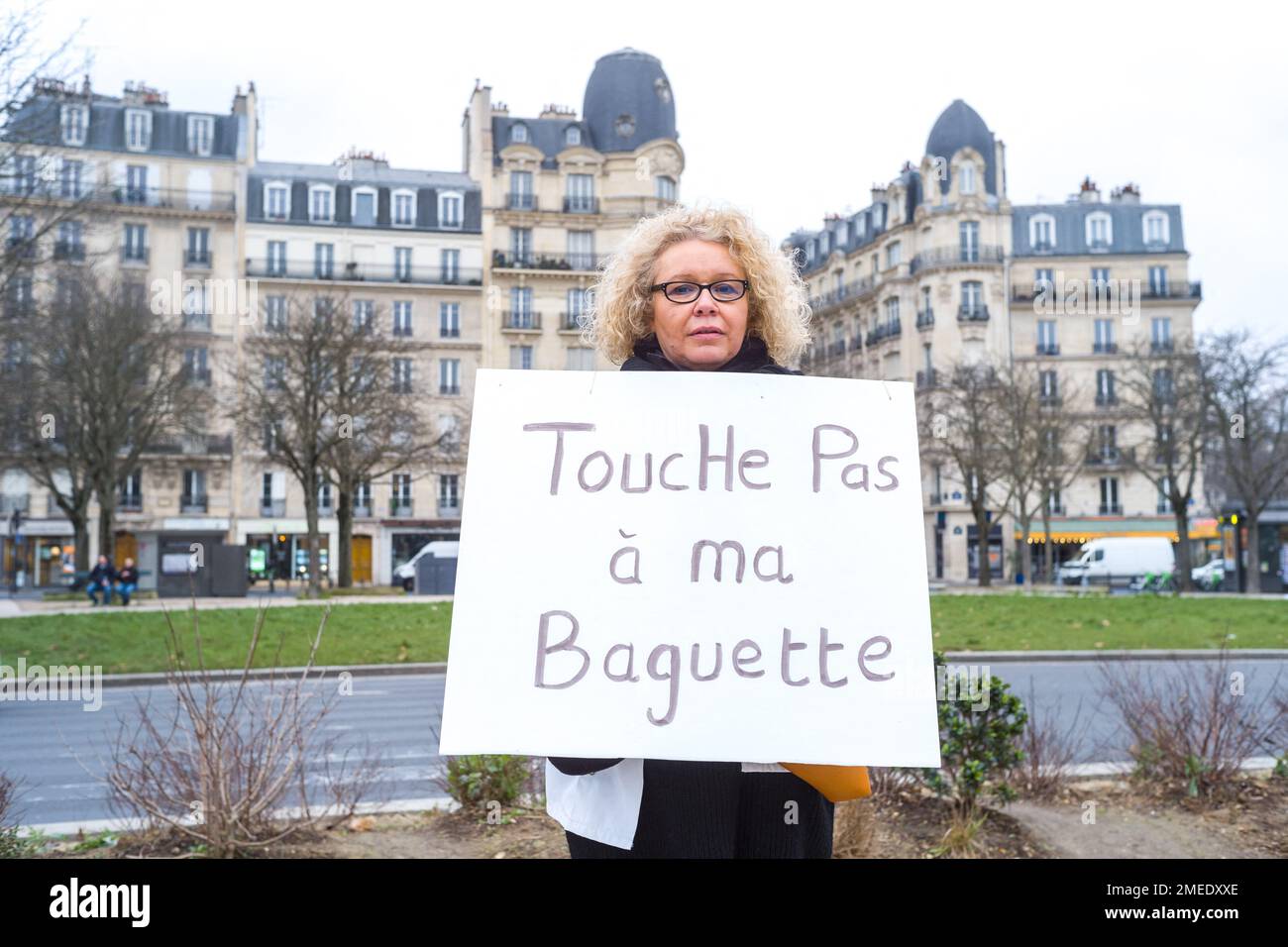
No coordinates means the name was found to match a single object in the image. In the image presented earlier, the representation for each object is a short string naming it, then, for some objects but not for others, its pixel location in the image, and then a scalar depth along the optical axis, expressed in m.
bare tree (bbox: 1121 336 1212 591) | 38.31
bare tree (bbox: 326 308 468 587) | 33.75
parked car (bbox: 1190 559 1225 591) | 42.83
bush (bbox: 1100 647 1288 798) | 5.78
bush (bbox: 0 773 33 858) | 4.49
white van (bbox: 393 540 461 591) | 40.06
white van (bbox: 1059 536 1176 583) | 44.19
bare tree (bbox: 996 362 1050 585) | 40.06
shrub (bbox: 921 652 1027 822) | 5.32
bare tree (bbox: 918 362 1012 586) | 39.69
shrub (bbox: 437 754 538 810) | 5.68
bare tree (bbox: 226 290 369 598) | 33.12
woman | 2.12
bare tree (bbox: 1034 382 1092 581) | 42.03
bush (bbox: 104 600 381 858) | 4.80
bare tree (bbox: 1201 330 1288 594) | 36.66
